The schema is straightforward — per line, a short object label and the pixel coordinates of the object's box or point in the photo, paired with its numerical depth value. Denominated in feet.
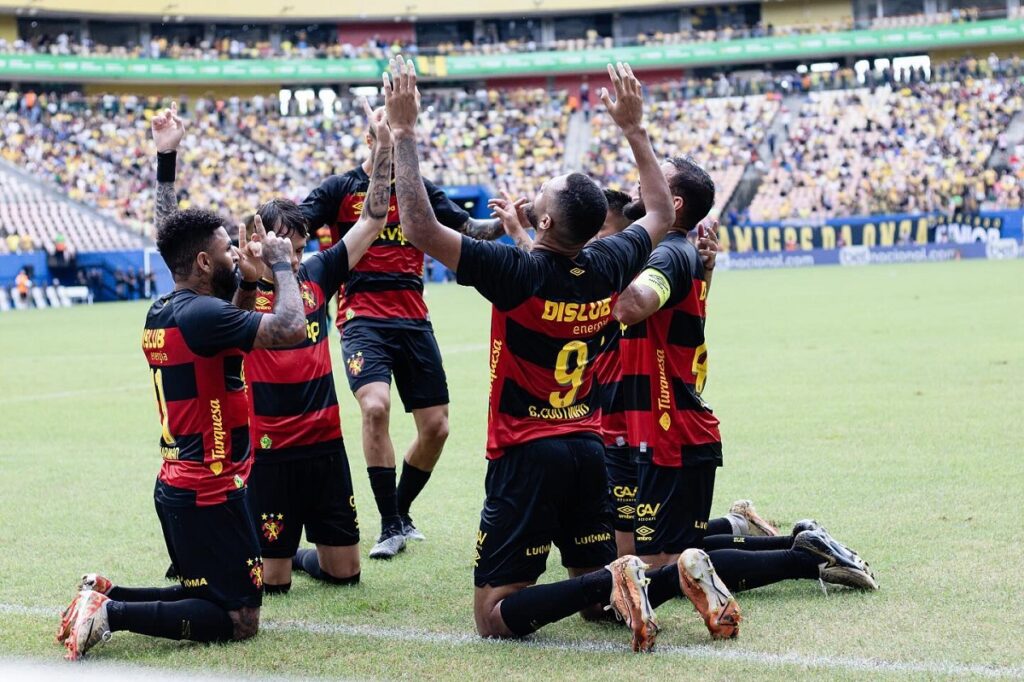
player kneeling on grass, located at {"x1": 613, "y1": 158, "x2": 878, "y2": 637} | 20.26
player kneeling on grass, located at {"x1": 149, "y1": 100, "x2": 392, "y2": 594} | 22.68
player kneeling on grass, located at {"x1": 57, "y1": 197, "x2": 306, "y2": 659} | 18.34
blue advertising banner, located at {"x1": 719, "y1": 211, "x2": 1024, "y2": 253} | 143.64
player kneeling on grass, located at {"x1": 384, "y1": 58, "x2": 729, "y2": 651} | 17.93
